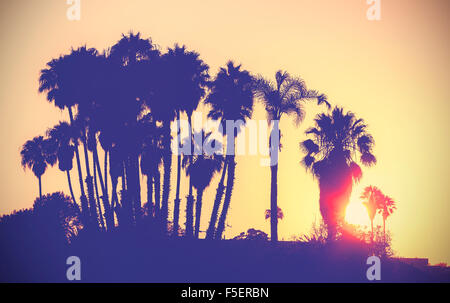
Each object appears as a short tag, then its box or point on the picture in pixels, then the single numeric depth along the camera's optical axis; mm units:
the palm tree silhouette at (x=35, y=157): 96000
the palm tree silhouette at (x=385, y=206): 106438
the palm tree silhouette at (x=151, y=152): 74125
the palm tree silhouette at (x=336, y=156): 68312
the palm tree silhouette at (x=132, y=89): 73938
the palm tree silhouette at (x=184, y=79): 73438
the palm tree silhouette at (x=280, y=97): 70000
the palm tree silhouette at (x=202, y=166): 73000
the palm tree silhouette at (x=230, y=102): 71625
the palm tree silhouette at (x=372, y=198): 101244
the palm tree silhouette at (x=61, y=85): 76938
